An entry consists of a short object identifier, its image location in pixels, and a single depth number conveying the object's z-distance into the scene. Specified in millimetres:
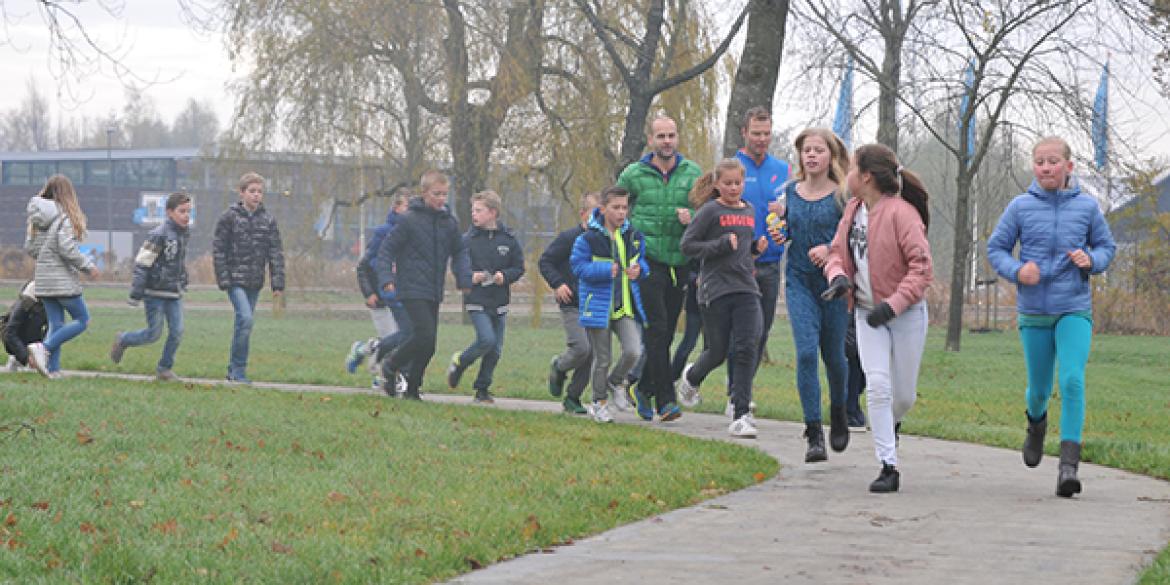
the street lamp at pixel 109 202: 82625
